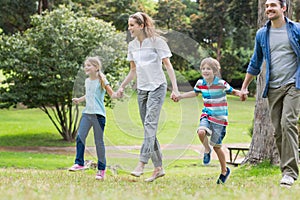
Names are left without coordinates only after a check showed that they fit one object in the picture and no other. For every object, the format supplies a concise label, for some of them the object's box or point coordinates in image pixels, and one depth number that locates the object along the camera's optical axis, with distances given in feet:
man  30.16
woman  33.68
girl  36.41
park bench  81.41
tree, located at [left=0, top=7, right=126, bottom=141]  101.09
